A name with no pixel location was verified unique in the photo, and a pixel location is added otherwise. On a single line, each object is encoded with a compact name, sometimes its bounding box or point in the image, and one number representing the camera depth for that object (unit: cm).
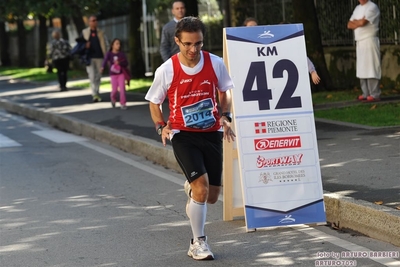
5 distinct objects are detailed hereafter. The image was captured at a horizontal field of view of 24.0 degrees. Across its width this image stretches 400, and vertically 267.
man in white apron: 1672
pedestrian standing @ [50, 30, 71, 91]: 2788
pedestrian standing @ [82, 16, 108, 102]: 2189
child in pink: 1944
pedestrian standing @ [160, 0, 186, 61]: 1422
